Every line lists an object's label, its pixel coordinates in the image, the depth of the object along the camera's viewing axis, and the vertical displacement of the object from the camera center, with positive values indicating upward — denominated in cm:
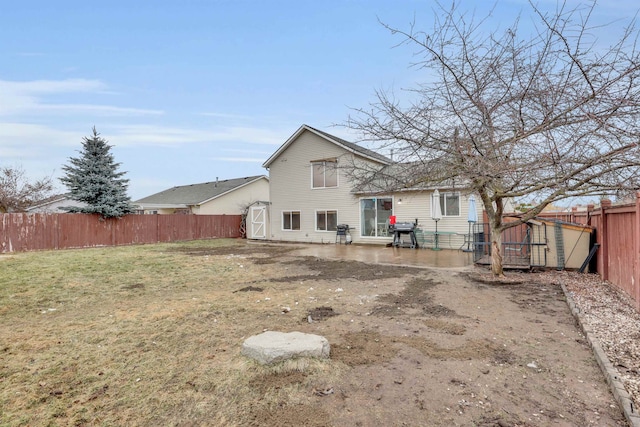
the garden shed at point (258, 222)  1976 -10
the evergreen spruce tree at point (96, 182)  1636 +218
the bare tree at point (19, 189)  1970 +235
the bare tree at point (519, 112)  399 +163
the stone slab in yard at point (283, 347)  308 -125
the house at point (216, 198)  2420 +191
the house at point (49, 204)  2236 +153
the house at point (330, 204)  1370 +68
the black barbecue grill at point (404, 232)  1386 -70
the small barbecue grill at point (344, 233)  1602 -73
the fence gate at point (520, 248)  805 -94
